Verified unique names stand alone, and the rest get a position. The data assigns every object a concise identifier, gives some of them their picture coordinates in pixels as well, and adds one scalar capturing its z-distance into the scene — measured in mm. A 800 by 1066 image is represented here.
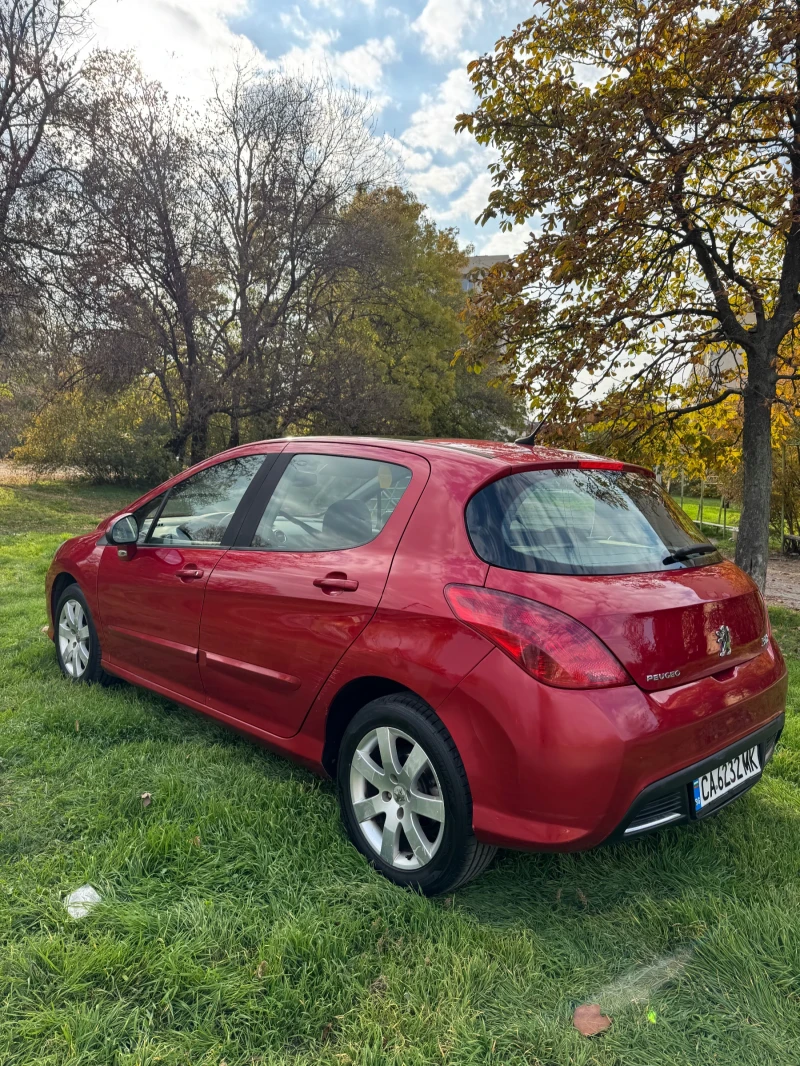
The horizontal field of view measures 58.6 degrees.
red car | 2189
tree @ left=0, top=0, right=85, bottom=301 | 13766
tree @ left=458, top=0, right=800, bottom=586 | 6348
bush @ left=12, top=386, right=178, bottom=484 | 23188
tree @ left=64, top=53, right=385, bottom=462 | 17938
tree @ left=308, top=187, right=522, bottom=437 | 21125
